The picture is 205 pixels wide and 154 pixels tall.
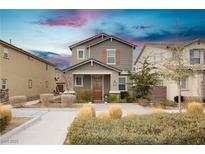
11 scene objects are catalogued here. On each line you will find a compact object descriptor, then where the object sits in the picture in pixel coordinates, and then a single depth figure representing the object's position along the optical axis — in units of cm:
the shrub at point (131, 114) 391
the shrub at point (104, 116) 387
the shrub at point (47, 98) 459
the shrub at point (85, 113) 388
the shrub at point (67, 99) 471
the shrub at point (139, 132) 330
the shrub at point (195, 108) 425
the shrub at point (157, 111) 405
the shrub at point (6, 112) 392
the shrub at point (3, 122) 374
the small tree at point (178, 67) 458
